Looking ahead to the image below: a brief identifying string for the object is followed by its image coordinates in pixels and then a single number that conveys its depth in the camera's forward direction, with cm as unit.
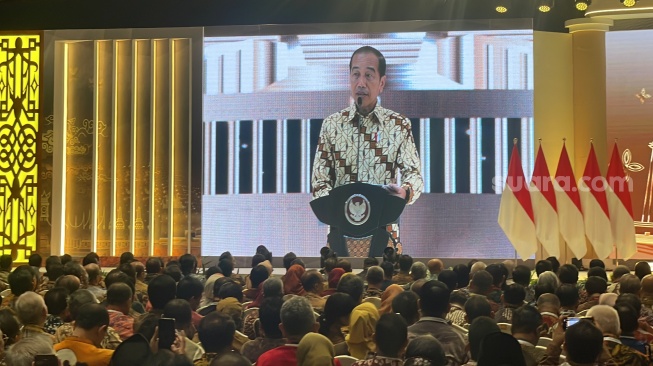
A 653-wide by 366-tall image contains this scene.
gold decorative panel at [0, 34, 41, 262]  1536
